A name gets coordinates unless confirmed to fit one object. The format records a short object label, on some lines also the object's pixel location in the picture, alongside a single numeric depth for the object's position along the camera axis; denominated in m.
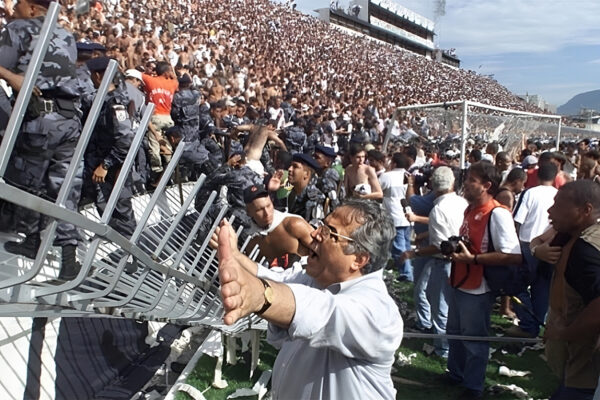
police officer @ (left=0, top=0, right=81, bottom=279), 2.34
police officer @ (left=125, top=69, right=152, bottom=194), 4.49
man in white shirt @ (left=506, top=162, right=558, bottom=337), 5.09
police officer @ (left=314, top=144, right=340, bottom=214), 7.18
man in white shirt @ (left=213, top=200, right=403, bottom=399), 1.38
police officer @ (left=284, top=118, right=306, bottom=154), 10.60
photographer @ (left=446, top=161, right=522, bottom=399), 3.88
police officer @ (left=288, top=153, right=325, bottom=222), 6.28
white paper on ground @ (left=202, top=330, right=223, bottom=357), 4.35
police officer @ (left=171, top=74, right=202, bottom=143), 7.18
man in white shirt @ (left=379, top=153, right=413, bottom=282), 7.26
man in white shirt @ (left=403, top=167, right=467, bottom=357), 4.68
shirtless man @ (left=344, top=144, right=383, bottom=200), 6.92
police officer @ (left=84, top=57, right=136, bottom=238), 4.06
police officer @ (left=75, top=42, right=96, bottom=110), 3.21
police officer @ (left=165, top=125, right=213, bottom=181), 6.77
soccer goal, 9.99
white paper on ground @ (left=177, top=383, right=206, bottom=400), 3.74
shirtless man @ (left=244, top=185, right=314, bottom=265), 3.76
